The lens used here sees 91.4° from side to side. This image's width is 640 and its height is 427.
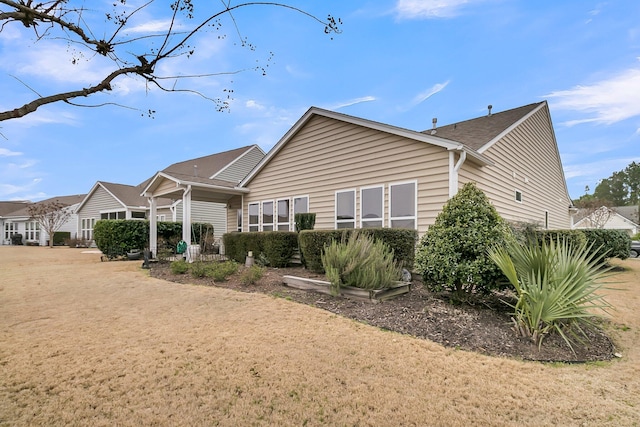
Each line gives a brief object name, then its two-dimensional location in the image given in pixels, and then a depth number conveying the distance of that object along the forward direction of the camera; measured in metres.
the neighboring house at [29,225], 29.72
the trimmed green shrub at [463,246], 5.01
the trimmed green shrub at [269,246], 9.70
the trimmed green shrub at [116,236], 14.38
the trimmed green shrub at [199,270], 8.56
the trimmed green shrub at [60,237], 28.33
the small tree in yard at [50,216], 26.80
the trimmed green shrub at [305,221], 10.01
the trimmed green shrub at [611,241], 10.87
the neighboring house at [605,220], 33.97
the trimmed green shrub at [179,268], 9.21
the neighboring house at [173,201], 21.66
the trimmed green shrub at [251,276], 7.33
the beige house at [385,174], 8.44
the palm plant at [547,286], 4.02
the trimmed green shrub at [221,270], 7.96
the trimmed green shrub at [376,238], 7.43
